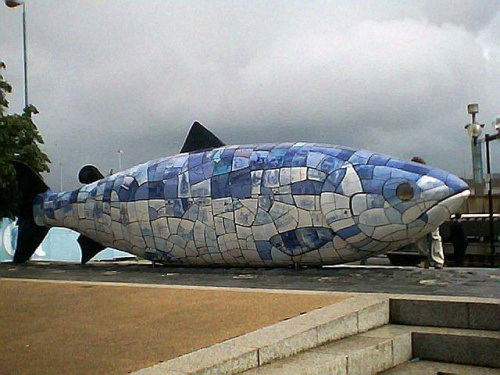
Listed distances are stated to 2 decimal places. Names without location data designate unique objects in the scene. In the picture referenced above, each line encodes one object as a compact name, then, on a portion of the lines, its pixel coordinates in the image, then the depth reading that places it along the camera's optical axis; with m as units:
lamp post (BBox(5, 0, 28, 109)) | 17.60
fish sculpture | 10.69
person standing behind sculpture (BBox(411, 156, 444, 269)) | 11.78
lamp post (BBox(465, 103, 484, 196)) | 16.50
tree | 16.67
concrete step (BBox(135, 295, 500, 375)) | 4.68
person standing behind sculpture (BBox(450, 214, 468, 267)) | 15.30
